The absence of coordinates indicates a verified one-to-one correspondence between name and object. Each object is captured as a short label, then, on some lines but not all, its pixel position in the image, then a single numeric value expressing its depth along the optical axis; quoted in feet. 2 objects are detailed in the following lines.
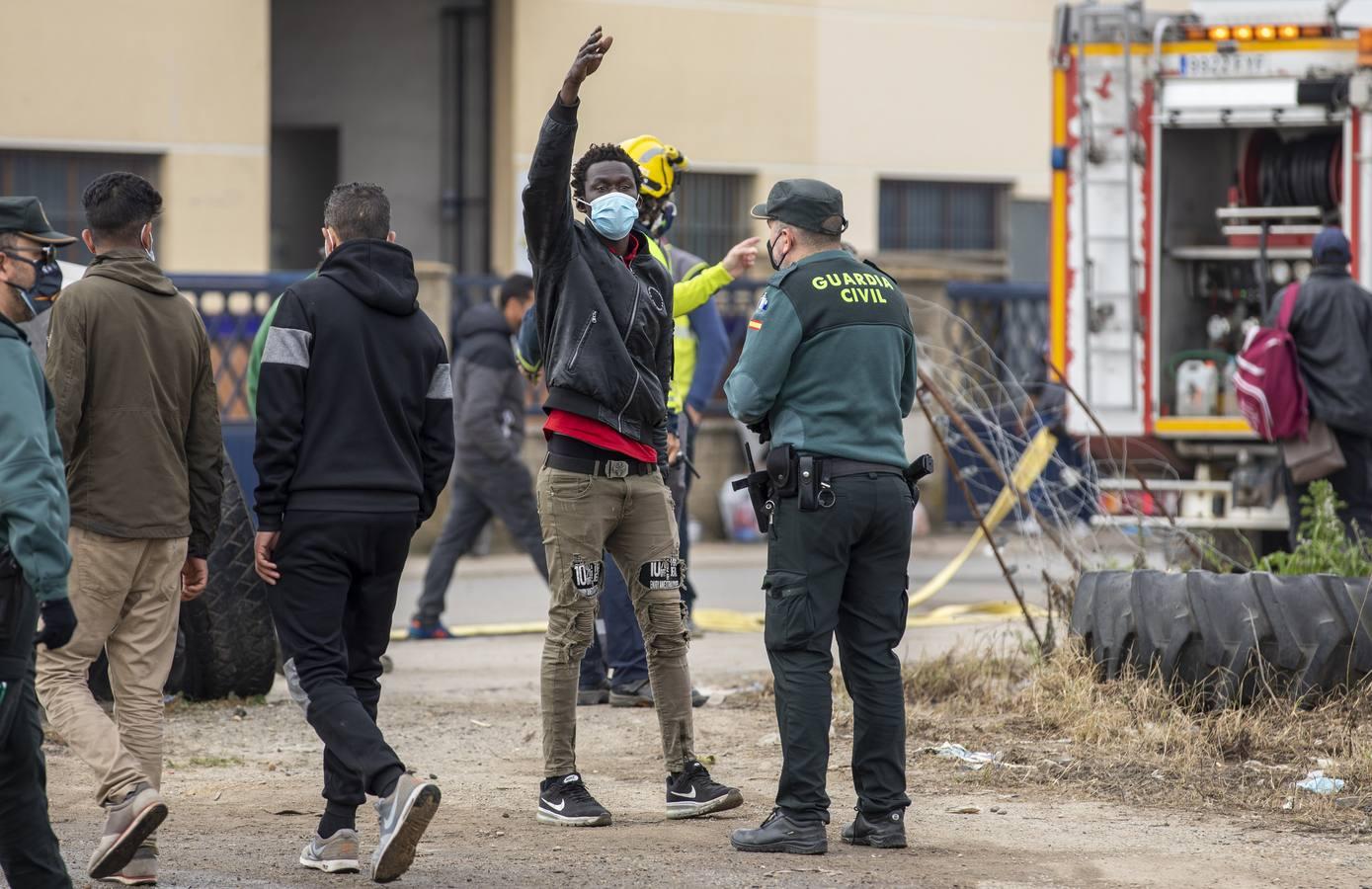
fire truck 71.77
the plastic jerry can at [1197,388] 73.56
